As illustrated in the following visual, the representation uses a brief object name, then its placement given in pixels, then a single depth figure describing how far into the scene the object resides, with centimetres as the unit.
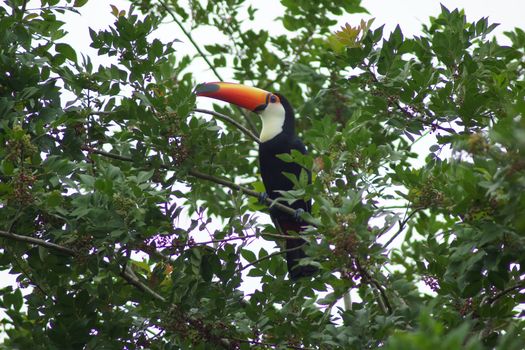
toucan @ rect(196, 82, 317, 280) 1402
